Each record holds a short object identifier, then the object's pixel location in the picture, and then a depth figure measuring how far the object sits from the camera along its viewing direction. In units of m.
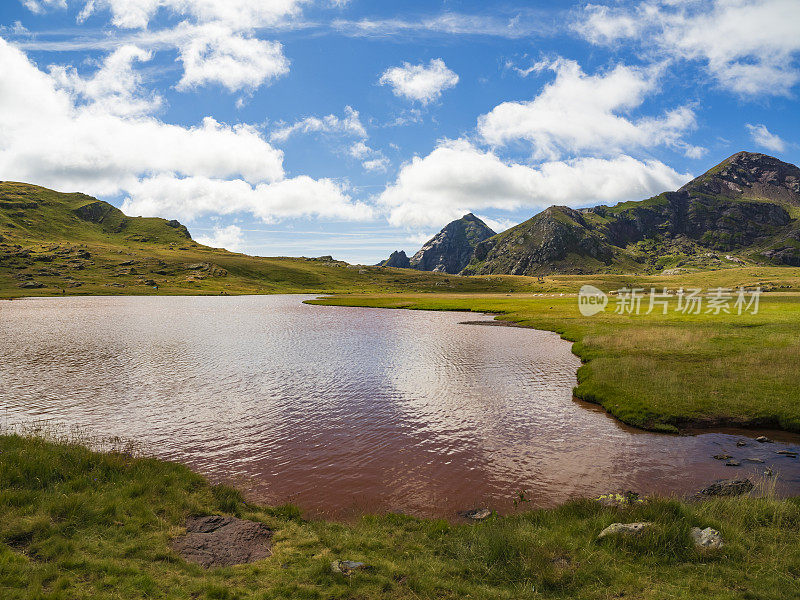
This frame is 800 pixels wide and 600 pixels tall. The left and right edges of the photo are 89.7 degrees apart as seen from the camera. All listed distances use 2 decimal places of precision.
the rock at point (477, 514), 15.37
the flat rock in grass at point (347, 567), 10.84
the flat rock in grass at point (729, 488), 16.69
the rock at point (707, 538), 11.72
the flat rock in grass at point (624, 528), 12.39
